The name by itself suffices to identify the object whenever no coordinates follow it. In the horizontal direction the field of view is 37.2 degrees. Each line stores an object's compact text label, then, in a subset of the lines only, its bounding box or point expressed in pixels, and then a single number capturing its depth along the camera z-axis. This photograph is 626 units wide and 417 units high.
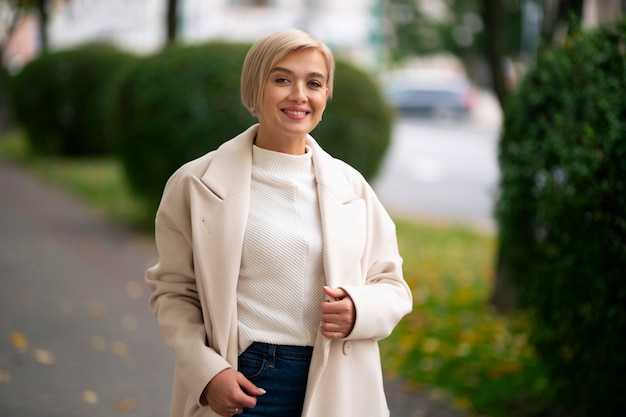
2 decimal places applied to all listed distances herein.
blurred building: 57.38
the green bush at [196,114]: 10.59
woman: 2.39
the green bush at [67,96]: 20.22
